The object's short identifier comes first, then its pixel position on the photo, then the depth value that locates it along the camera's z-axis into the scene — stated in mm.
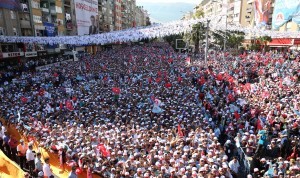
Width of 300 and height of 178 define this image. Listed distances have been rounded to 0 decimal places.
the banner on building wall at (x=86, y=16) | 52812
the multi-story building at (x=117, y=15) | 88438
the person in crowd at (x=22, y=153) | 9438
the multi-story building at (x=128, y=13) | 104150
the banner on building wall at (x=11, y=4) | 28641
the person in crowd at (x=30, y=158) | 8945
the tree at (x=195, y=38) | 39125
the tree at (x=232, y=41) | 43766
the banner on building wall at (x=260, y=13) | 36031
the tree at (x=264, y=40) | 41169
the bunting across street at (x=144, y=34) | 16953
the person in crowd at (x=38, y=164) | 8532
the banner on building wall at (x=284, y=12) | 29277
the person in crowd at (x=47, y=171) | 7910
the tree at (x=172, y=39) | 53044
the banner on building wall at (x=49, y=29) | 39994
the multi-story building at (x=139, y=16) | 143388
